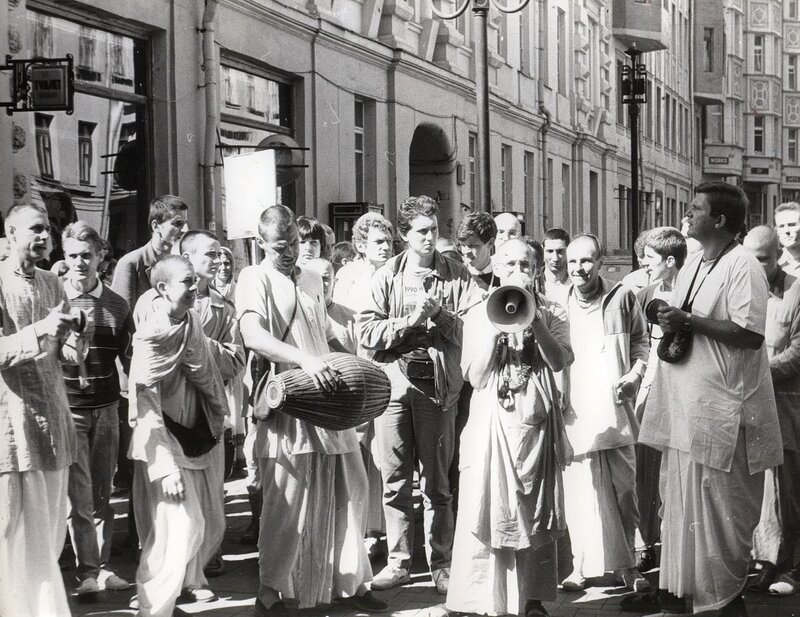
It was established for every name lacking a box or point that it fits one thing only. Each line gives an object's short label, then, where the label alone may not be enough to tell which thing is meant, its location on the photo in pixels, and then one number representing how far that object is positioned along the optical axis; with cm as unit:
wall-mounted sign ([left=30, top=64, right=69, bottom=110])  762
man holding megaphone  518
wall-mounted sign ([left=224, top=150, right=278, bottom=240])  971
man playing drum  547
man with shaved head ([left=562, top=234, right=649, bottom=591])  598
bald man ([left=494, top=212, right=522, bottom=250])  785
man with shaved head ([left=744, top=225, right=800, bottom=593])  610
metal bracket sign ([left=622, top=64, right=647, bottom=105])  757
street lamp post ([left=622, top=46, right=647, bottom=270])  757
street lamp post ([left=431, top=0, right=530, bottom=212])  795
